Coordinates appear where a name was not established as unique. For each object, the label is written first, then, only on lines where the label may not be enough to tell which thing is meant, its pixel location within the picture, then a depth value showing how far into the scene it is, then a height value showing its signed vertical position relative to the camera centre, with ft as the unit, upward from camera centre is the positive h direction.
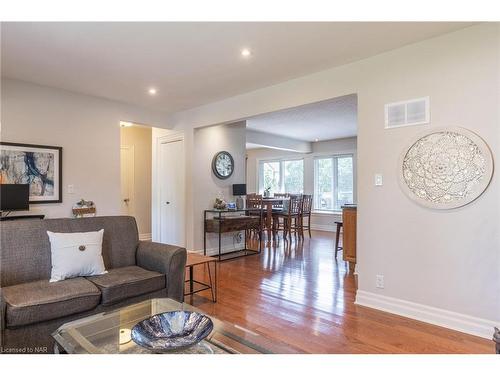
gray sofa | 6.22 -2.25
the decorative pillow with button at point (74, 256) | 7.67 -1.71
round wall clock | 17.62 +1.41
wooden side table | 9.80 -2.43
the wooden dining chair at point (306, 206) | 23.46 -1.33
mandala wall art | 7.93 +0.56
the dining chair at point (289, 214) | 22.17 -1.81
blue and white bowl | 4.86 -2.40
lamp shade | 18.24 -0.04
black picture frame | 12.17 +1.23
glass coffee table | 4.86 -2.52
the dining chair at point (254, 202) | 21.93 -0.98
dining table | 21.79 -1.74
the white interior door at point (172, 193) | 17.29 -0.24
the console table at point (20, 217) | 11.37 -1.09
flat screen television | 10.32 -0.28
